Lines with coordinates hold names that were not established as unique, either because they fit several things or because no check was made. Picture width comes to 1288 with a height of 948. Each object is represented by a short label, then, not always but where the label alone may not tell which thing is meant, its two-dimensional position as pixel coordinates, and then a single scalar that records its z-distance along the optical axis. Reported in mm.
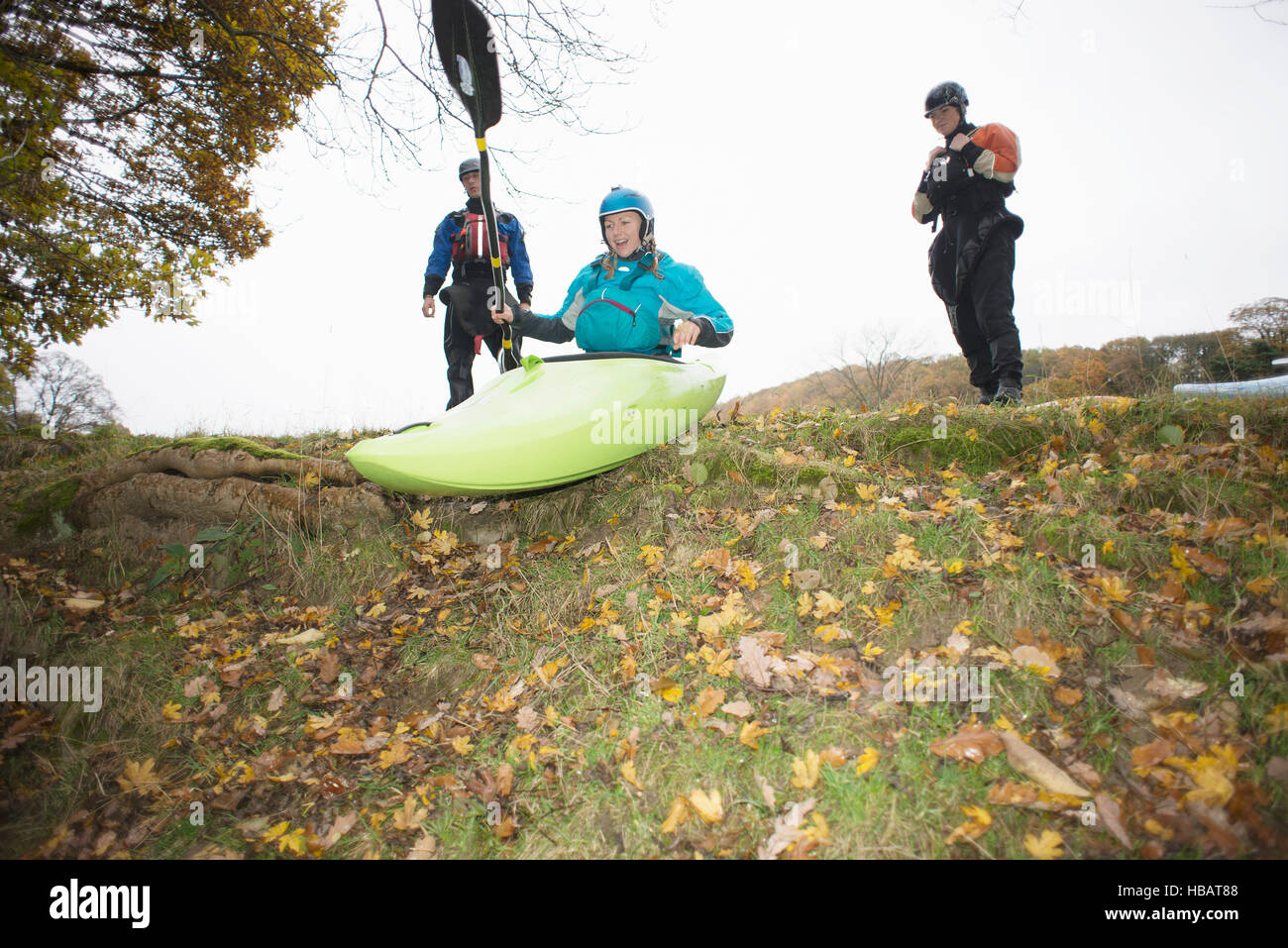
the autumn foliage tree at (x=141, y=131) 5070
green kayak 3125
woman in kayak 3957
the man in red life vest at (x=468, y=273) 5297
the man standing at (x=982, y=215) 4211
